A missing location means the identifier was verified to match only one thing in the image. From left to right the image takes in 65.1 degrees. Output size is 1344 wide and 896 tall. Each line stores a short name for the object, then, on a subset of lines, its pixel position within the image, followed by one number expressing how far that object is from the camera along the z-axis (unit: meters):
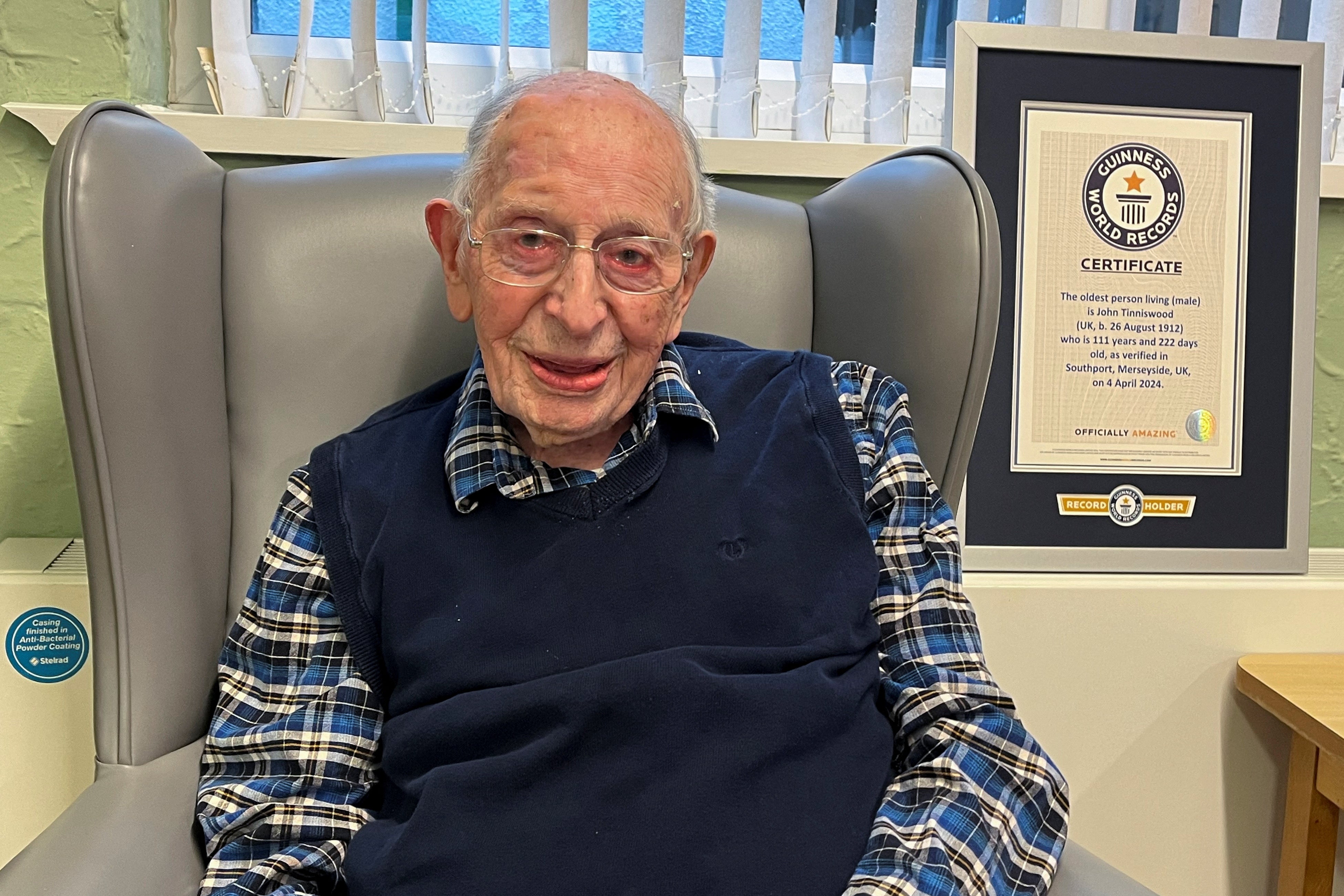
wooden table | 1.24
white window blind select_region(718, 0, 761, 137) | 1.56
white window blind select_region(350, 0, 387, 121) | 1.50
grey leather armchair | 0.87
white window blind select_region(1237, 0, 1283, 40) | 1.60
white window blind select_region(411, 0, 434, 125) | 1.51
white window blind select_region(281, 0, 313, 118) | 1.49
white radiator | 1.19
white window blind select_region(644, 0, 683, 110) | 1.53
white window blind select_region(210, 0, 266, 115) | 1.48
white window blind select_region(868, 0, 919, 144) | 1.58
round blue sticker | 1.19
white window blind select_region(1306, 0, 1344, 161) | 1.62
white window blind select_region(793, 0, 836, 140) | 1.58
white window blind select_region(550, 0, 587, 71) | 1.51
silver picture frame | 1.41
